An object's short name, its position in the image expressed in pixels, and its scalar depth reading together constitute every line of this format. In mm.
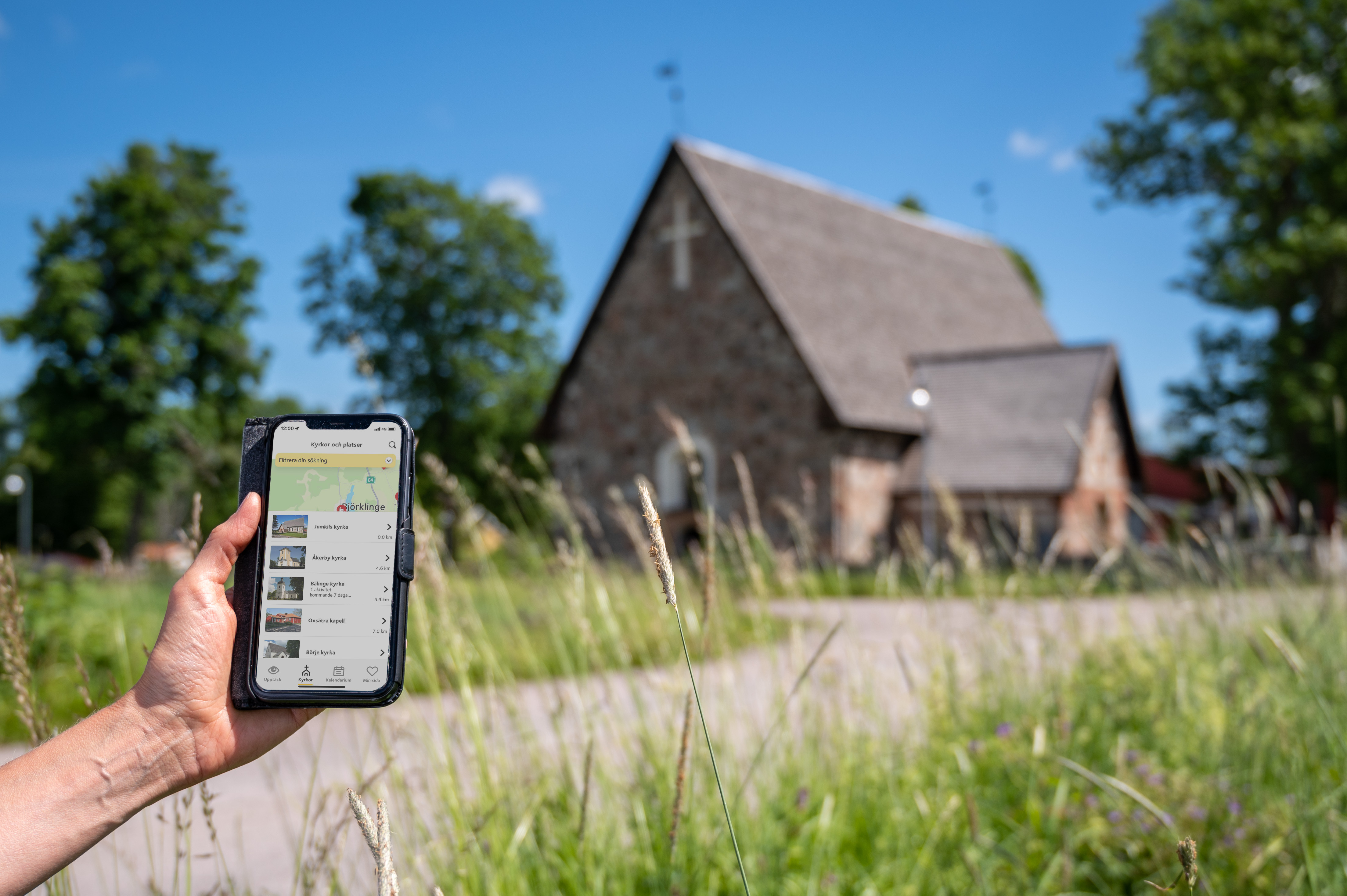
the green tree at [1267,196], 17188
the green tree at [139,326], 24172
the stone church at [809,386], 15875
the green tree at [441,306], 27734
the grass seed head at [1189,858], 1052
